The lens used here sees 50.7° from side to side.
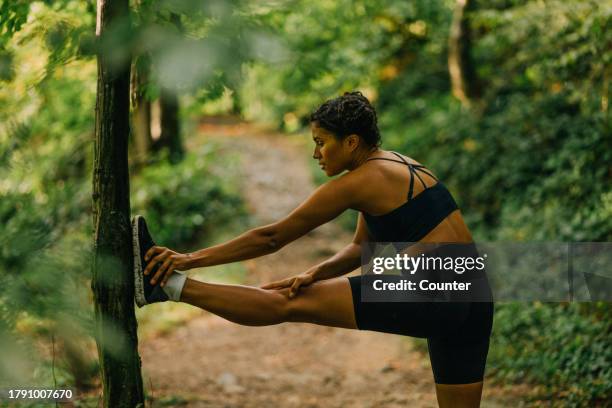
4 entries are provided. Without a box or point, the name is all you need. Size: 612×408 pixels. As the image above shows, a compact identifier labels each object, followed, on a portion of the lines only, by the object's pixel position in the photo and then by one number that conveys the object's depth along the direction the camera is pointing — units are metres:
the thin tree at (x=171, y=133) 10.81
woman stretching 2.97
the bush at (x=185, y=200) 9.85
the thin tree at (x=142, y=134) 10.62
